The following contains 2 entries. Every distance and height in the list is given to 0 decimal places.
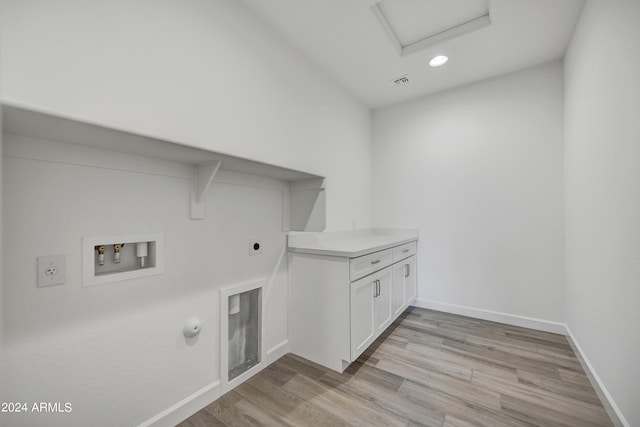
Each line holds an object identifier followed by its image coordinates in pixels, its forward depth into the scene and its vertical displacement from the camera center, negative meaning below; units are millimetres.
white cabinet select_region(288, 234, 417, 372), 1709 -630
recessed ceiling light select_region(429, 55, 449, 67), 2266 +1390
